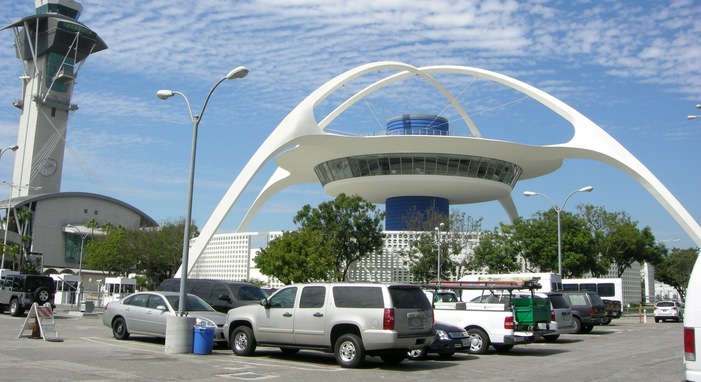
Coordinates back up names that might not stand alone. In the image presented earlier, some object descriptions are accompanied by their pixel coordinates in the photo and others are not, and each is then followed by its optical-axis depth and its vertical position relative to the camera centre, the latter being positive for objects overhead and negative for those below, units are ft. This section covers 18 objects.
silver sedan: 62.08 -2.93
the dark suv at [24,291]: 97.40 -1.83
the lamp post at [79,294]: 131.83 -2.85
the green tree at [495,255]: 162.70 +8.92
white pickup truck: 60.18 -2.93
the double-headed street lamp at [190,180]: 57.72 +9.41
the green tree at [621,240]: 211.61 +17.53
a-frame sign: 62.39 -4.08
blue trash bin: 55.47 -4.52
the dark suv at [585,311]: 96.94 -2.36
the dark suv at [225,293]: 72.92 -0.92
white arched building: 165.68 +37.03
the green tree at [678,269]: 314.63 +13.06
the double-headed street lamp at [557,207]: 132.26 +19.79
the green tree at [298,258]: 140.87 +5.81
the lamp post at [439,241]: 146.41 +10.72
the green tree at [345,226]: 157.58 +14.25
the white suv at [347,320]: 47.60 -2.41
